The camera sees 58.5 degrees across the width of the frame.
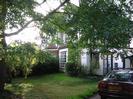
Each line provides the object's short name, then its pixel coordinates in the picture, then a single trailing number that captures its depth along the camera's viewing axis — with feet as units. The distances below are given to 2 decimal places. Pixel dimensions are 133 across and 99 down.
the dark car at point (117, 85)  15.99
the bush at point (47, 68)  40.18
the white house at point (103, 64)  36.62
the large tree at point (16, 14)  14.87
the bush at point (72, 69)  37.35
